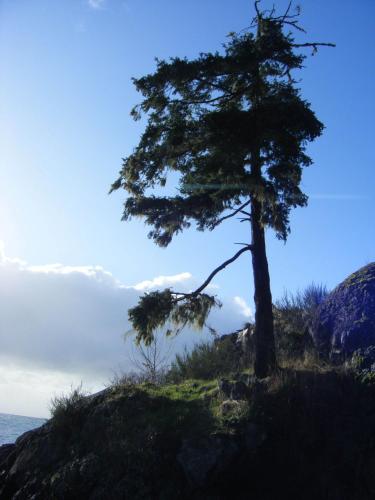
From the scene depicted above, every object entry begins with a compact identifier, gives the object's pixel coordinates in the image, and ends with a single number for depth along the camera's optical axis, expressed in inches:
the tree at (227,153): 510.9
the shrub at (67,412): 509.7
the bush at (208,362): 642.2
